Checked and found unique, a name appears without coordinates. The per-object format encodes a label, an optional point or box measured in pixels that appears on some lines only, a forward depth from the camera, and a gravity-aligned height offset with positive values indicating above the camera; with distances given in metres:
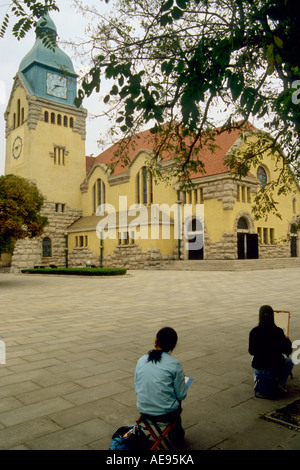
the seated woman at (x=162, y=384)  3.12 -1.15
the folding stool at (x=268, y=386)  4.23 -1.58
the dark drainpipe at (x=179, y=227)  30.31 +1.61
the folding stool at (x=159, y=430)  2.99 -1.49
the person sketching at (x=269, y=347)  4.21 -1.14
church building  29.25 +4.07
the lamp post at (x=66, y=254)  37.08 -0.63
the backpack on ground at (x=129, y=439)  2.85 -1.47
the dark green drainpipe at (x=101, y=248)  33.32 -0.01
